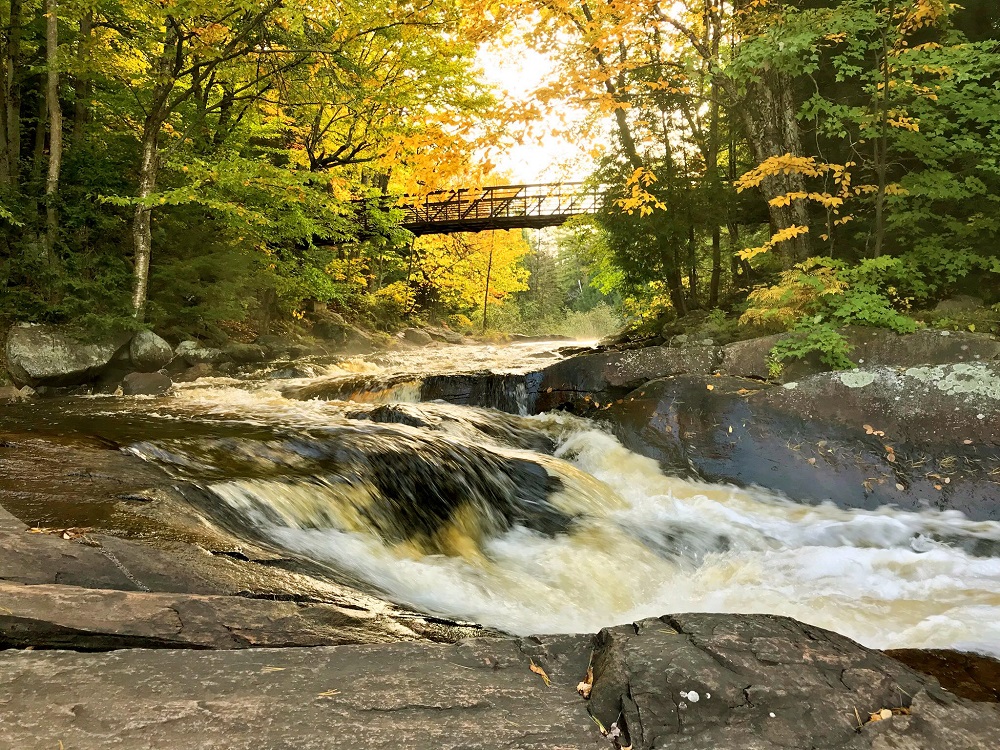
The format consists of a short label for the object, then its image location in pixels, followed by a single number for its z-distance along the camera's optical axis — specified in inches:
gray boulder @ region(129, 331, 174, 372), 379.6
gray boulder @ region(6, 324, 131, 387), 315.9
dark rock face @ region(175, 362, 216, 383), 406.9
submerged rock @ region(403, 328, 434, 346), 888.3
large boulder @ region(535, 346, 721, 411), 306.2
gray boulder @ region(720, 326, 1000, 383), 238.8
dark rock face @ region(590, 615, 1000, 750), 66.2
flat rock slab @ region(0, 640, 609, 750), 58.1
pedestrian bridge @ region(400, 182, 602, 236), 847.1
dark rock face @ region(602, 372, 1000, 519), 222.5
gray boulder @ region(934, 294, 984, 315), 282.0
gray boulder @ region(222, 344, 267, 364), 479.5
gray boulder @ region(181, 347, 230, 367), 436.5
